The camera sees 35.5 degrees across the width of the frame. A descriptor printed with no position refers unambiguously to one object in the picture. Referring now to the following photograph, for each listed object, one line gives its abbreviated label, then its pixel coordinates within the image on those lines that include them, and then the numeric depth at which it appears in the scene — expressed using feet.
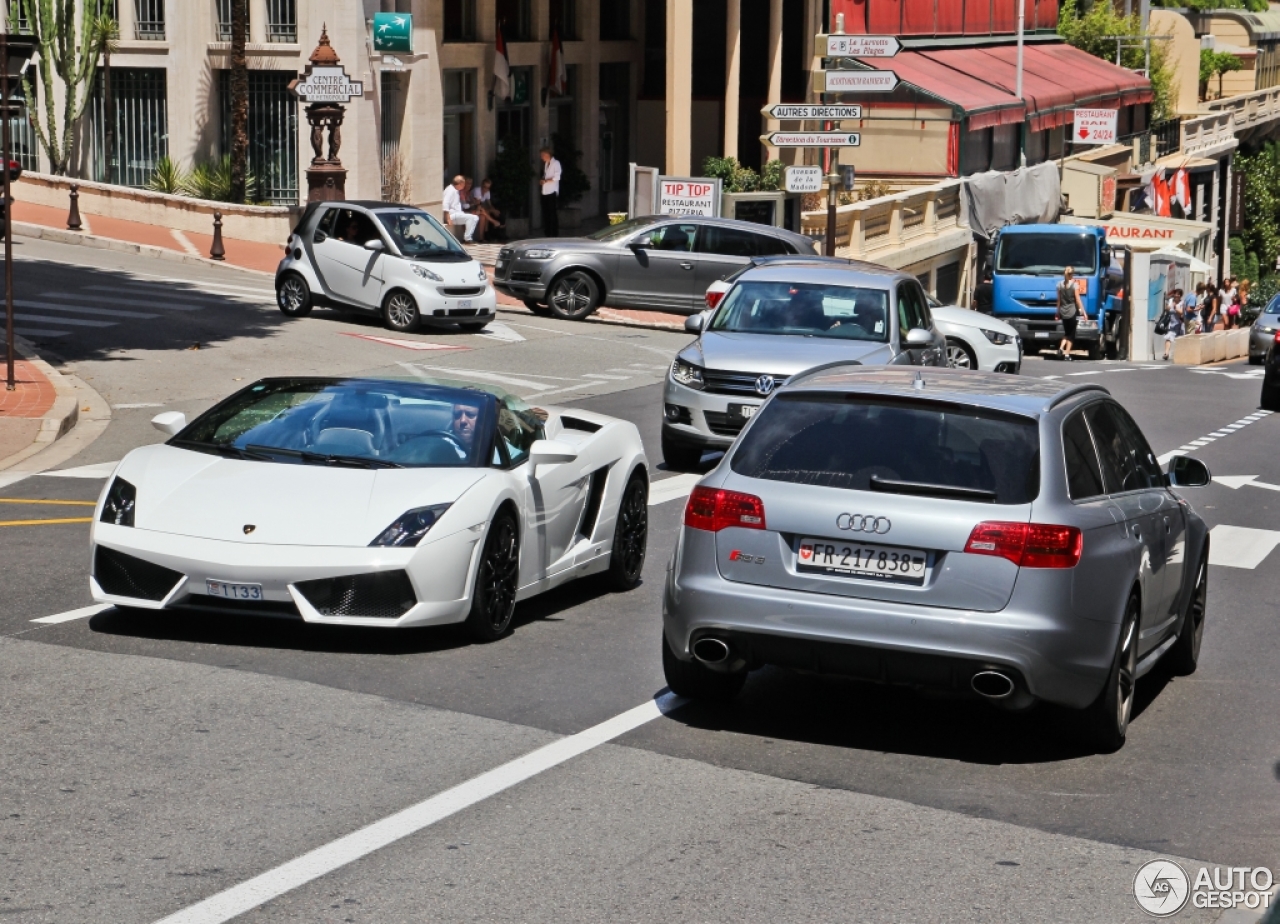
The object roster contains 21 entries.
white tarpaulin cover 156.76
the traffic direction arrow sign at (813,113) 99.96
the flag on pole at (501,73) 131.44
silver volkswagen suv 54.95
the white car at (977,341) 86.99
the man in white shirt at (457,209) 123.44
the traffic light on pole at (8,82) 60.35
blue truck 128.67
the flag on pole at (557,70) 139.74
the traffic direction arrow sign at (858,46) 98.22
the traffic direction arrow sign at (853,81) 98.02
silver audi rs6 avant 25.25
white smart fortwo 89.10
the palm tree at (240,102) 116.16
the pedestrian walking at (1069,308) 125.39
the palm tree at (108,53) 122.93
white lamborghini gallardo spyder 30.37
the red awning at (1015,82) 165.58
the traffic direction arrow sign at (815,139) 99.81
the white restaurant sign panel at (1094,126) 196.13
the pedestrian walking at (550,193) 130.72
